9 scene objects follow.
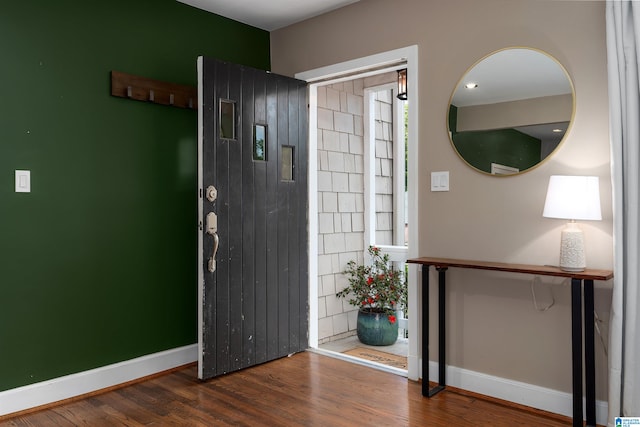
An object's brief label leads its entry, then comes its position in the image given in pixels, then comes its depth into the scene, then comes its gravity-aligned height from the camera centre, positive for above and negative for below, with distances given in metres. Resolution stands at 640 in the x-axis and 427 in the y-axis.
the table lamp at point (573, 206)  2.39 +0.01
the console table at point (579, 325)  2.38 -0.56
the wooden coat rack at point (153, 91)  3.15 +0.80
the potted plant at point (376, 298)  4.30 -0.78
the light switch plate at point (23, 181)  2.76 +0.18
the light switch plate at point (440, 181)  3.10 +0.18
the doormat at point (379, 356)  3.77 -1.17
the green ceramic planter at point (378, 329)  4.29 -1.03
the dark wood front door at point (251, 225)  3.19 -0.10
